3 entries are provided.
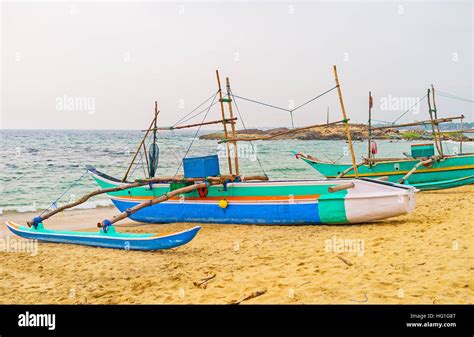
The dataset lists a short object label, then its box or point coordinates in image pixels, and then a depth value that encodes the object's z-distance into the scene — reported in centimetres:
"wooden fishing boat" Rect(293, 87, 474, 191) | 1734
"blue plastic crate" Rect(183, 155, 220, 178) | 1230
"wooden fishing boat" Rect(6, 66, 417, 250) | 985
